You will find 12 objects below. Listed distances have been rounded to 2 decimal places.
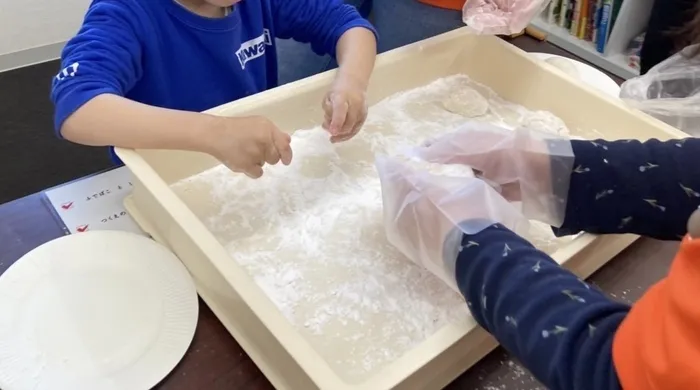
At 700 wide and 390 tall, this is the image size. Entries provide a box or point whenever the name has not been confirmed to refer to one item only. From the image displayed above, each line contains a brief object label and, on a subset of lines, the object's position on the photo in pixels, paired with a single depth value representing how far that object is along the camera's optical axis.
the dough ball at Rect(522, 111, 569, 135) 0.79
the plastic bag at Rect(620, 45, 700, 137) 0.77
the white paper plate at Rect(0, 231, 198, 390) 0.47
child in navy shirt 0.35
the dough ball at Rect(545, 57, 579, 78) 0.85
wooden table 0.49
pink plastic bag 0.83
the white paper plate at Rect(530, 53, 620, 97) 0.83
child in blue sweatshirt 0.60
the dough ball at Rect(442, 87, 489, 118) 0.81
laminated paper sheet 0.60
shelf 1.17
